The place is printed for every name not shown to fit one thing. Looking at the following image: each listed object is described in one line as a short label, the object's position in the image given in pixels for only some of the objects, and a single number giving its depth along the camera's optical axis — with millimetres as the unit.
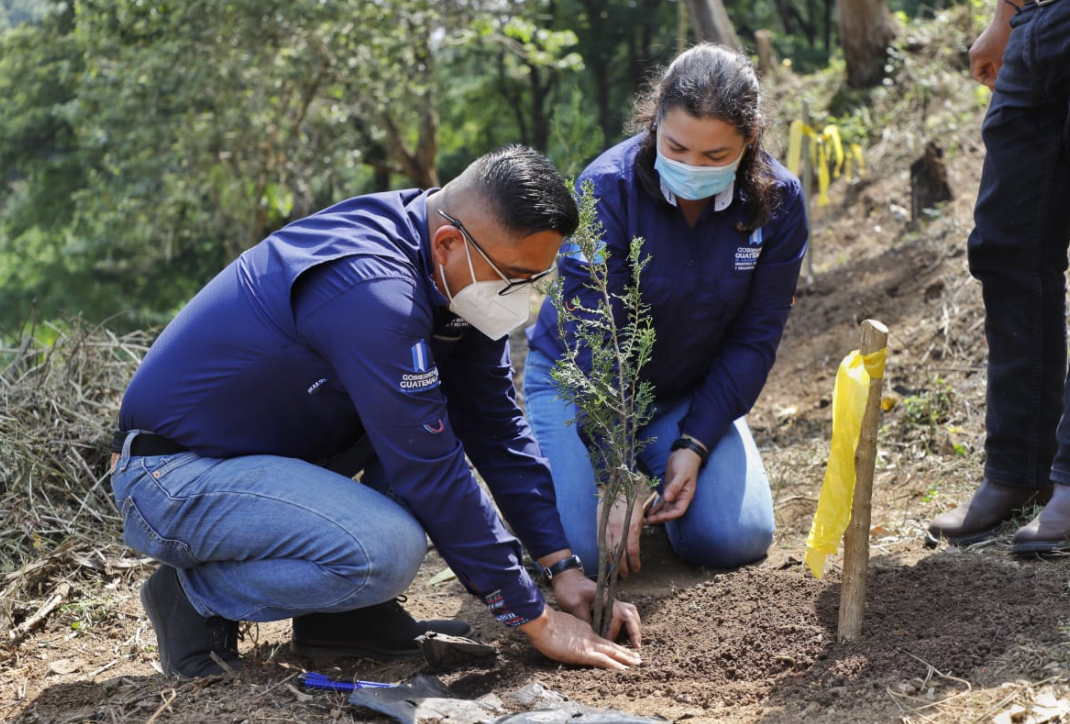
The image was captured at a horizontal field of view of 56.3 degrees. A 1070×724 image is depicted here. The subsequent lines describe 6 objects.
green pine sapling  2516
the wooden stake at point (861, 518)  2227
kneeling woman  3006
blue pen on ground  2389
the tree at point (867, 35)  10047
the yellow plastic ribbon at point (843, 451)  2252
